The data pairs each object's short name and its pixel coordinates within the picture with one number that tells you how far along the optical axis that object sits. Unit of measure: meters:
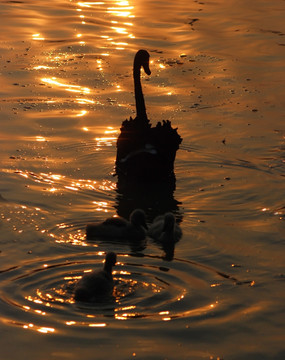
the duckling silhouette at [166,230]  16.77
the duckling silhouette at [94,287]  14.29
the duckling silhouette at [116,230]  16.84
